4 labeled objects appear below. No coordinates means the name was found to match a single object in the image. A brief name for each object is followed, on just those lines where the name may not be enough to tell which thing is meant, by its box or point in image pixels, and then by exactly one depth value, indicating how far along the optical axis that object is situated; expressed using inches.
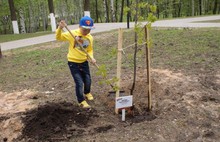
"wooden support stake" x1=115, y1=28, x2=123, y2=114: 138.1
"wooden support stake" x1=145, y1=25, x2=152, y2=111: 143.1
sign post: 143.2
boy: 152.7
